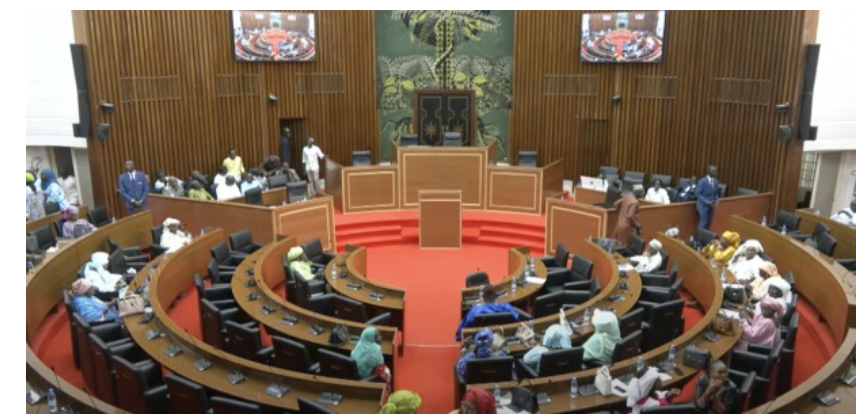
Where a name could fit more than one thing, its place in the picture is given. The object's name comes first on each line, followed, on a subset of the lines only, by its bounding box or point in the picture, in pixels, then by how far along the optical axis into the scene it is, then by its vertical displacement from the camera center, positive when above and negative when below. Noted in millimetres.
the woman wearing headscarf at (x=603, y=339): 6660 -2474
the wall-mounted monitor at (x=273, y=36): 14789 +699
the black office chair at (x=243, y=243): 10516 -2536
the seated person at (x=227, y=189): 13117 -2176
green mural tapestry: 16516 +298
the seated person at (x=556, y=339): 6719 -2489
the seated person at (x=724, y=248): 9758 -2410
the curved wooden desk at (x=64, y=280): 5766 -2560
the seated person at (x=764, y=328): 6891 -2453
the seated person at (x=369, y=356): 6465 -2557
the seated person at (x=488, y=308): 7453 -2466
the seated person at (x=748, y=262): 9086 -2429
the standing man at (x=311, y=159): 14633 -1807
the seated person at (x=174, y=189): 12781 -2112
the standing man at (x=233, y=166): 14492 -1927
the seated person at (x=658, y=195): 12711 -2184
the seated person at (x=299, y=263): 9274 -2493
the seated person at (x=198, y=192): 12531 -2132
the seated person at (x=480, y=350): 6383 -2507
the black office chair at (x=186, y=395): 5715 -2597
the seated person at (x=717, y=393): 5523 -2468
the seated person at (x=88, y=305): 7641 -2494
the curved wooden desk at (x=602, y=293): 7215 -2539
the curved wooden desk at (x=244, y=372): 5840 -2603
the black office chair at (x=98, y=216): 11477 -2343
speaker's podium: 12328 -2476
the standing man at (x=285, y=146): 15859 -1675
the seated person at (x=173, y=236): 10492 -2438
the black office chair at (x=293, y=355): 6637 -2637
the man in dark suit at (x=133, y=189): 12258 -2027
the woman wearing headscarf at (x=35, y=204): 11359 -2133
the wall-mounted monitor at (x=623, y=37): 14484 +690
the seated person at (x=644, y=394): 5738 -2568
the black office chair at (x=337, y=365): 6391 -2620
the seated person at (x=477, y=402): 5109 -2350
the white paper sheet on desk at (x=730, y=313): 7398 -2506
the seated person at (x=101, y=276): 8781 -2532
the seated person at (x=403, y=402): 5168 -2371
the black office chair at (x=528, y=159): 15039 -1836
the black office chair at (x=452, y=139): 14812 -1410
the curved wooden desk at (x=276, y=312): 7230 -2596
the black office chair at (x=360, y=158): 15125 -1844
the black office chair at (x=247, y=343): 7098 -2707
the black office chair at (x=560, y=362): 6254 -2532
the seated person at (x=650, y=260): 9477 -2506
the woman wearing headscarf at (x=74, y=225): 10391 -2247
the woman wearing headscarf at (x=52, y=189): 11977 -1989
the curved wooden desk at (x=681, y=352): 5816 -2573
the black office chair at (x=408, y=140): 15141 -1462
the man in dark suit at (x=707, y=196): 11562 -2011
